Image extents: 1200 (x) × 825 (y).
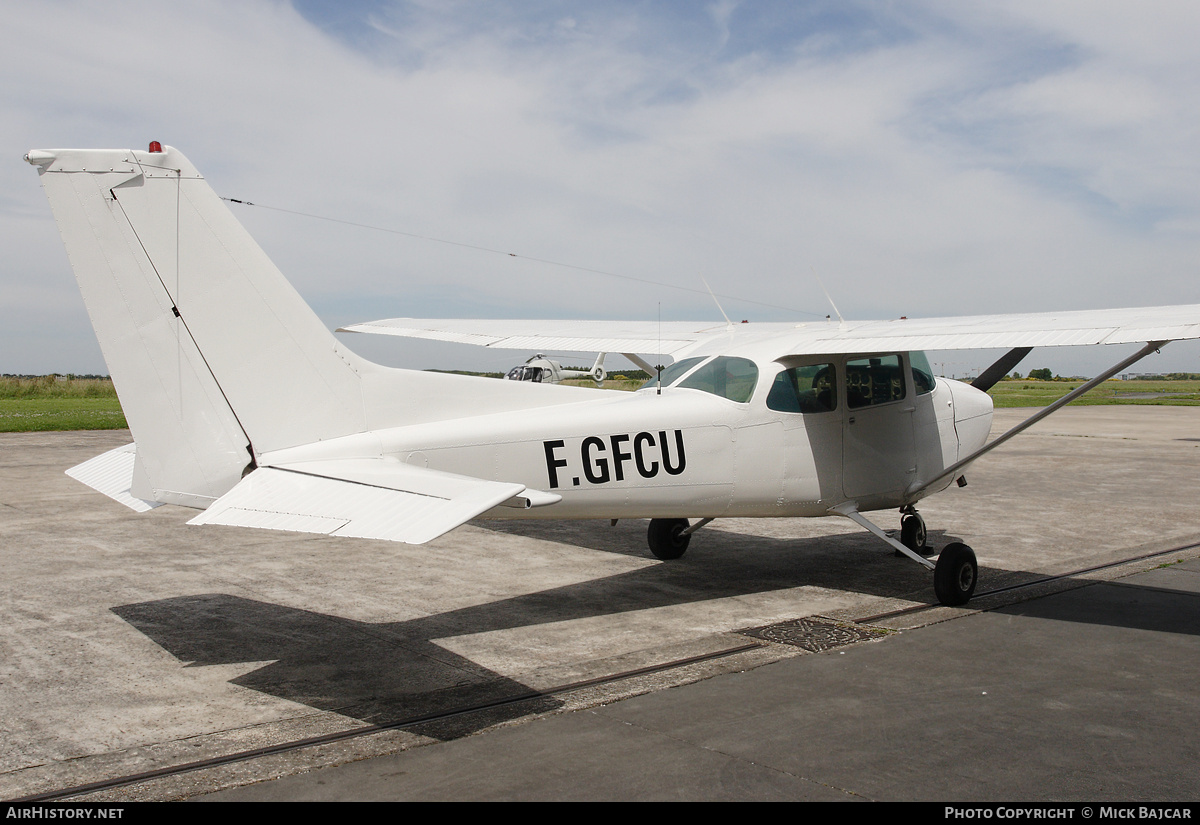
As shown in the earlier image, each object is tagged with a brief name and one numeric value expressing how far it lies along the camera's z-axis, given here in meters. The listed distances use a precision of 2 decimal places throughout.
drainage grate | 6.53
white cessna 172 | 5.26
